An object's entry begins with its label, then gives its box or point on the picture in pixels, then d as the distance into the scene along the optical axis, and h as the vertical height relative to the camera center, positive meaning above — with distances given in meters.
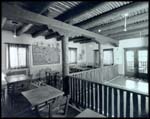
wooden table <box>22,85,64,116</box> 2.07 -0.80
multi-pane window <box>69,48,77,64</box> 8.65 +0.23
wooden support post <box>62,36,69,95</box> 3.57 -0.14
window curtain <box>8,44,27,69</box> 5.47 +0.12
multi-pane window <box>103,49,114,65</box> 8.38 +0.04
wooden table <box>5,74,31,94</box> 3.48 -0.93
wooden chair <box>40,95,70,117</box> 2.05 -1.13
